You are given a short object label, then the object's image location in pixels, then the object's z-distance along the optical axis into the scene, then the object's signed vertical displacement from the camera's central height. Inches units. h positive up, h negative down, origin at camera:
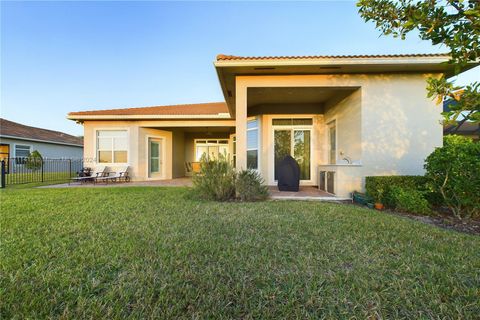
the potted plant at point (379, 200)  221.1 -41.4
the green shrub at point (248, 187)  243.3 -28.6
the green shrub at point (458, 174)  173.8 -11.0
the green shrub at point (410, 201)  199.6 -37.4
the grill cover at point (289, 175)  311.1 -19.5
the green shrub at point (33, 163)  536.3 -0.4
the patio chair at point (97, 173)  441.7 -22.0
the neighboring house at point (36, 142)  694.9 +76.5
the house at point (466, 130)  567.5 +82.5
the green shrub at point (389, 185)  219.9 -25.3
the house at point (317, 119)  251.0 +69.0
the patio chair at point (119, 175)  447.8 -26.9
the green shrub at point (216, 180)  245.5 -21.7
